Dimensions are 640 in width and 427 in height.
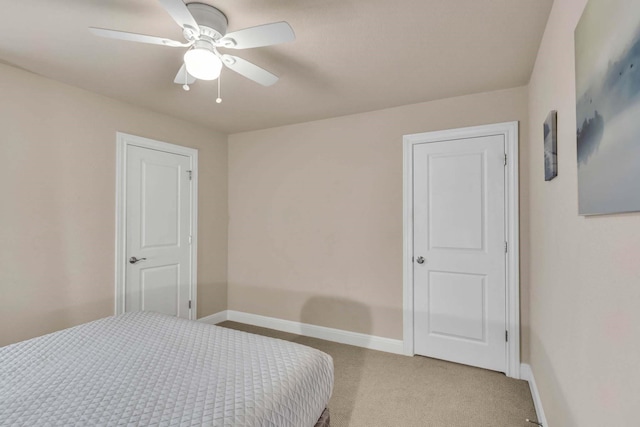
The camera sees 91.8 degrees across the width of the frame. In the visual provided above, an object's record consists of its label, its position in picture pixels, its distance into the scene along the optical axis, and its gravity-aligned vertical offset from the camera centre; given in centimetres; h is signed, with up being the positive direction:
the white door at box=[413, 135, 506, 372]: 262 -31
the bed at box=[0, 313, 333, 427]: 109 -69
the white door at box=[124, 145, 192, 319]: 299 -16
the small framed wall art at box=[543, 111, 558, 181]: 151 +35
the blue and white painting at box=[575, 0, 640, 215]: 69 +29
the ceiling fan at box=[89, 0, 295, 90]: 146 +90
